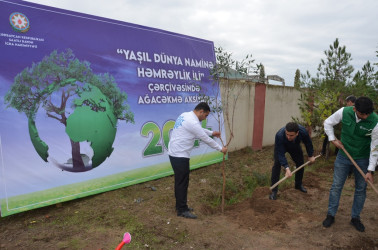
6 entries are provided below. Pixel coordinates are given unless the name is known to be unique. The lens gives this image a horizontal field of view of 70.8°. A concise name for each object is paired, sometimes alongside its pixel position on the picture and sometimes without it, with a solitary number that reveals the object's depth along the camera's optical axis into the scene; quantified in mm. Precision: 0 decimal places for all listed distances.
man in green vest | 3037
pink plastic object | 1899
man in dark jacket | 3745
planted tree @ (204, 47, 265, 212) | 4449
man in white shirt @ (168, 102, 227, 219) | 3596
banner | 3527
